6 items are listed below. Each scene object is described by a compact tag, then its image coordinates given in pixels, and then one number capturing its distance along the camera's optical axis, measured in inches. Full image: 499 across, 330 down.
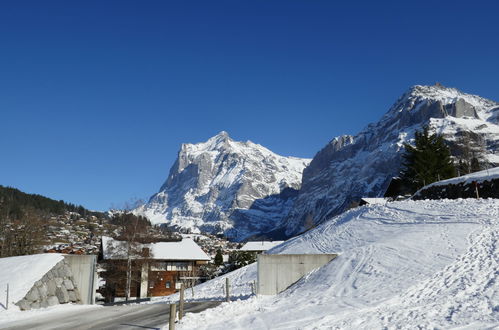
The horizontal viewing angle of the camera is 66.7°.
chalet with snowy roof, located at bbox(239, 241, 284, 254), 4702.3
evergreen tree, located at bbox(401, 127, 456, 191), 2209.4
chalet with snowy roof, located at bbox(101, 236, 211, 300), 1790.1
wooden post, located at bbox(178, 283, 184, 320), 570.6
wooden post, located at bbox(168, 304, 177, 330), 477.7
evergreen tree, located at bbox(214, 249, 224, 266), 3350.9
